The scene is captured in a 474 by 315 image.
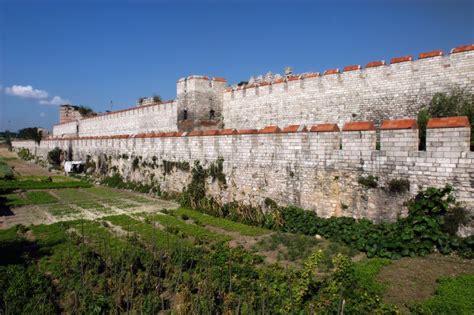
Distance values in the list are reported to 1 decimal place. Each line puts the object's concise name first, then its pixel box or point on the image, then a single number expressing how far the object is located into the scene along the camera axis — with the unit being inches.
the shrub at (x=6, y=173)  988.5
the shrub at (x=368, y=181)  357.1
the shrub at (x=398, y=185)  332.8
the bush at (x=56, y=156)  1445.6
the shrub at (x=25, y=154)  2041.6
